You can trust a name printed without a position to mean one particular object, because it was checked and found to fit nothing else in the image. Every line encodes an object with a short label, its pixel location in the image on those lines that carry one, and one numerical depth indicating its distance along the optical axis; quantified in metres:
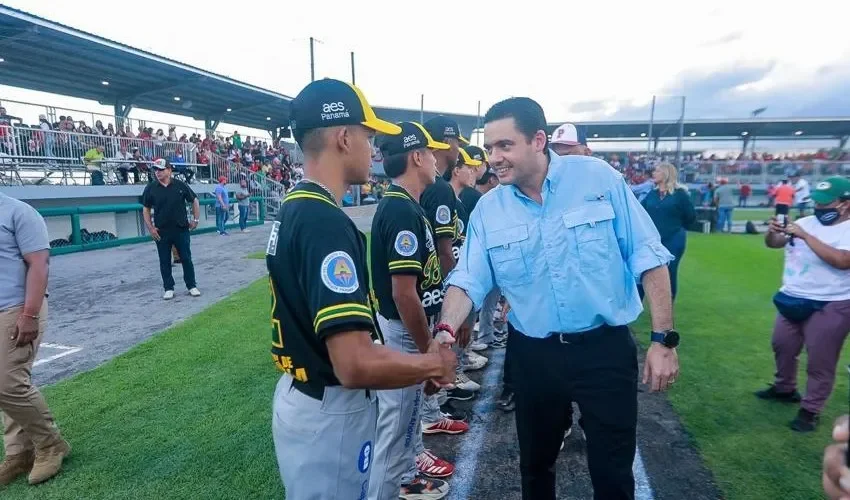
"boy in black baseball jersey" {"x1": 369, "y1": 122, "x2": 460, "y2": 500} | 2.85
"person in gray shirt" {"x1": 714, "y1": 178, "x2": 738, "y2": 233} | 17.59
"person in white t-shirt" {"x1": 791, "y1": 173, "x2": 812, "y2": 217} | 18.34
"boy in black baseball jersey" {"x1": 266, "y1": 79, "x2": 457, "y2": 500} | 1.67
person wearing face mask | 3.87
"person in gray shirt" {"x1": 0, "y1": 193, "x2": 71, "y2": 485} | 3.40
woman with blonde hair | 6.26
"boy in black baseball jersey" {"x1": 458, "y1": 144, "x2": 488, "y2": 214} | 5.93
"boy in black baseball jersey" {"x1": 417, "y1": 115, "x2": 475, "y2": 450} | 3.81
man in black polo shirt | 8.27
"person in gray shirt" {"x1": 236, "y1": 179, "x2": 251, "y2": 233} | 19.71
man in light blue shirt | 2.43
